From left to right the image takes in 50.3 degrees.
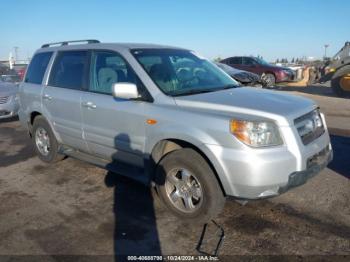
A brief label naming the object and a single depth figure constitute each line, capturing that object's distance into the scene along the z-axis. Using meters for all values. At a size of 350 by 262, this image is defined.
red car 20.47
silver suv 3.50
